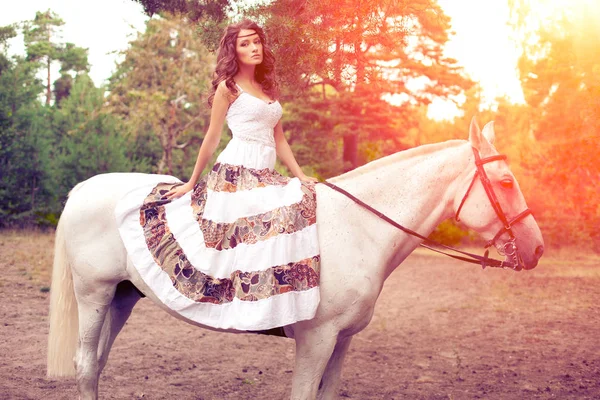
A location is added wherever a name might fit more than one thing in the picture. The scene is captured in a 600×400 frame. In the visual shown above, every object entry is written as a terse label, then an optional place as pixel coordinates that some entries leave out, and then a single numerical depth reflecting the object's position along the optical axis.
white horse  3.15
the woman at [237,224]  3.11
